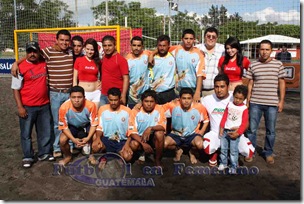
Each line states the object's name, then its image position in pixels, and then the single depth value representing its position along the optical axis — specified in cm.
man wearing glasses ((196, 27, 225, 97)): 480
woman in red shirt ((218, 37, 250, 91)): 446
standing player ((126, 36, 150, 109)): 468
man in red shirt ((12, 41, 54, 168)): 434
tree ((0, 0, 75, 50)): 1266
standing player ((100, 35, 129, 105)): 452
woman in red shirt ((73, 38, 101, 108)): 460
